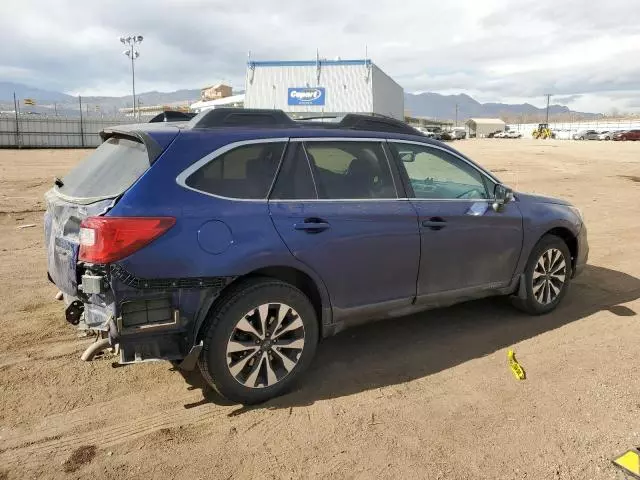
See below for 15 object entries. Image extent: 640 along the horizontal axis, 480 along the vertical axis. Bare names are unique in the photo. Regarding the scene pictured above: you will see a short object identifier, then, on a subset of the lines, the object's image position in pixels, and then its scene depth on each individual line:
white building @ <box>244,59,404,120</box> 38.66
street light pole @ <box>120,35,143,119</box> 55.88
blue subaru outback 3.16
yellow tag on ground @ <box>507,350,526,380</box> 3.94
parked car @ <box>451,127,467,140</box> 80.31
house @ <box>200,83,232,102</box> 102.94
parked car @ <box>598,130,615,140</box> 69.43
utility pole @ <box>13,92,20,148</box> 42.56
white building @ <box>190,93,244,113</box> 64.18
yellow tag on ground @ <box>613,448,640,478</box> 2.88
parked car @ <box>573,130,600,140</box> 74.06
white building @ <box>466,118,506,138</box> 109.75
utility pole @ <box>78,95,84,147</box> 46.09
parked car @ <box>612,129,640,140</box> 64.44
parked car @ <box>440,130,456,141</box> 61.84
